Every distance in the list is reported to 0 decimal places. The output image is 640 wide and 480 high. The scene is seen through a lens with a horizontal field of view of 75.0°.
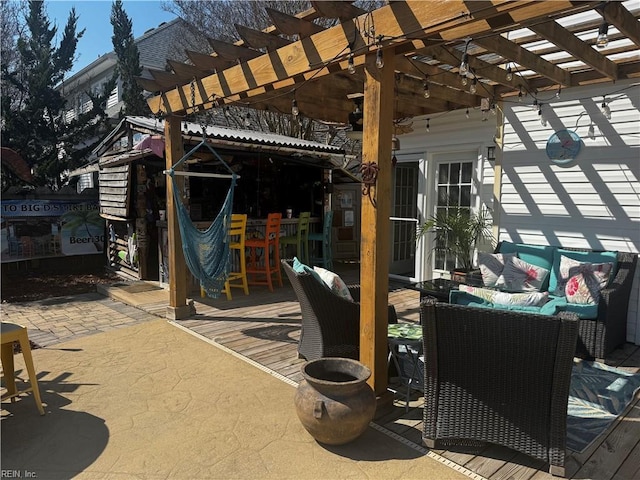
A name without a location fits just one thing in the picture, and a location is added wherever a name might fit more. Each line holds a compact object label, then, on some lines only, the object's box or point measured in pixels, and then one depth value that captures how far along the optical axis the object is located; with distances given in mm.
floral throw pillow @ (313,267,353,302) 3047
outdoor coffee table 3781
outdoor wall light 5051
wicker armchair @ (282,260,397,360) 2883
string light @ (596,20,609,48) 2047
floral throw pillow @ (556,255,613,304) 3611
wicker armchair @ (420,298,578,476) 1911
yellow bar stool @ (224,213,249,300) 5492
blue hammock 4332
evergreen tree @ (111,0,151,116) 11883
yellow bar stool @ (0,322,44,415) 2471
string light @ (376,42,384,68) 2361
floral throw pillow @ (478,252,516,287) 4312
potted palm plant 4965
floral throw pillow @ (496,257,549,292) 4156
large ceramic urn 2131
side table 2650
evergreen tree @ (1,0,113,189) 9328
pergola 2273
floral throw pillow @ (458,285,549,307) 3449
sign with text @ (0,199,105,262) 7020
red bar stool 5848
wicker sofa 3346
